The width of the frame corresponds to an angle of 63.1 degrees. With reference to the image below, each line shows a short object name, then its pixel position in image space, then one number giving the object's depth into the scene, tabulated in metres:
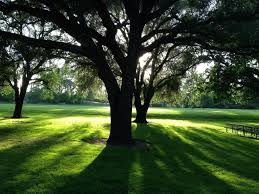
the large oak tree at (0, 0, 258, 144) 9.92
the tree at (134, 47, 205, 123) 24.57
